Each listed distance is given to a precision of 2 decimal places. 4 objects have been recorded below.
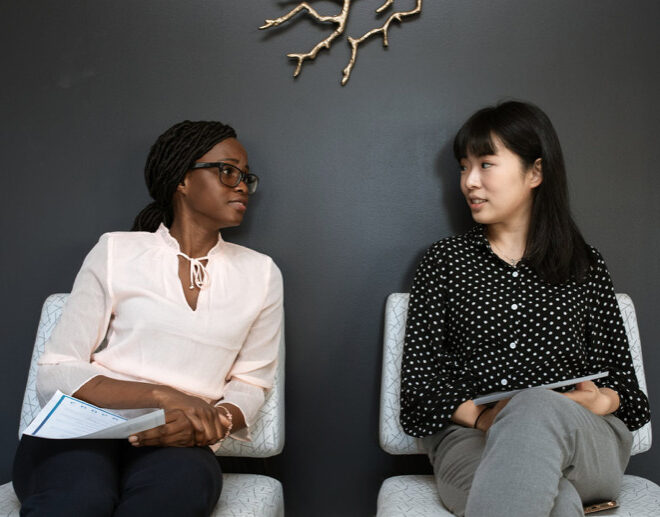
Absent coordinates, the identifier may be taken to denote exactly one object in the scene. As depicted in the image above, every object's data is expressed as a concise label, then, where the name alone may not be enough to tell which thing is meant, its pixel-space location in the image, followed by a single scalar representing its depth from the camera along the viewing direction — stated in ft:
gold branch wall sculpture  6.70
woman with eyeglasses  4.42
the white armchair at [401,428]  5.29
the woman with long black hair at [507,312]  5.39
